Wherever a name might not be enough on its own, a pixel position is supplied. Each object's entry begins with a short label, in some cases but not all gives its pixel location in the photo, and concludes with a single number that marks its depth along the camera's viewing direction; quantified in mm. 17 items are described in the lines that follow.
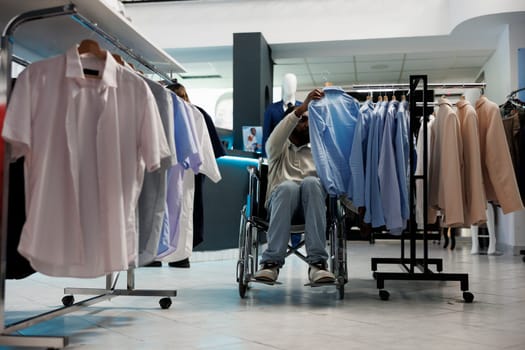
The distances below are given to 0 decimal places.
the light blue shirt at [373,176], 3045
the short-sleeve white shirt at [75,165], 1745
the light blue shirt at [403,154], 3051
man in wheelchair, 2953
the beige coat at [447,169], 3053
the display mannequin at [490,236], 6125
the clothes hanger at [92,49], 1965
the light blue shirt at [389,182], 3014
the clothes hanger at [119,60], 2113
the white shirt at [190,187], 2477
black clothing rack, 2971
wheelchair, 2967
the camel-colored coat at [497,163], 3123
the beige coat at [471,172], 3066
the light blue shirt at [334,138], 3072
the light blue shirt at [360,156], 3053
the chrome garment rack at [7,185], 1734
